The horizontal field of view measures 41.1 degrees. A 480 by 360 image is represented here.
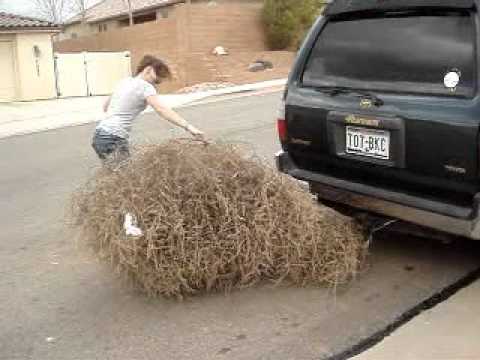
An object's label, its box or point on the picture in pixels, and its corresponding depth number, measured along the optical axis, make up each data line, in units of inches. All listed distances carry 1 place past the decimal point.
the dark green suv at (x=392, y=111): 142.2
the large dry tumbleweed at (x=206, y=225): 156.8
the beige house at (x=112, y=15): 1448.1
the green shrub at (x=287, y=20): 1165.7
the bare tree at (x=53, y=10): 2176.4
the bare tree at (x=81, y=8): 1829.5
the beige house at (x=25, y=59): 966.4
